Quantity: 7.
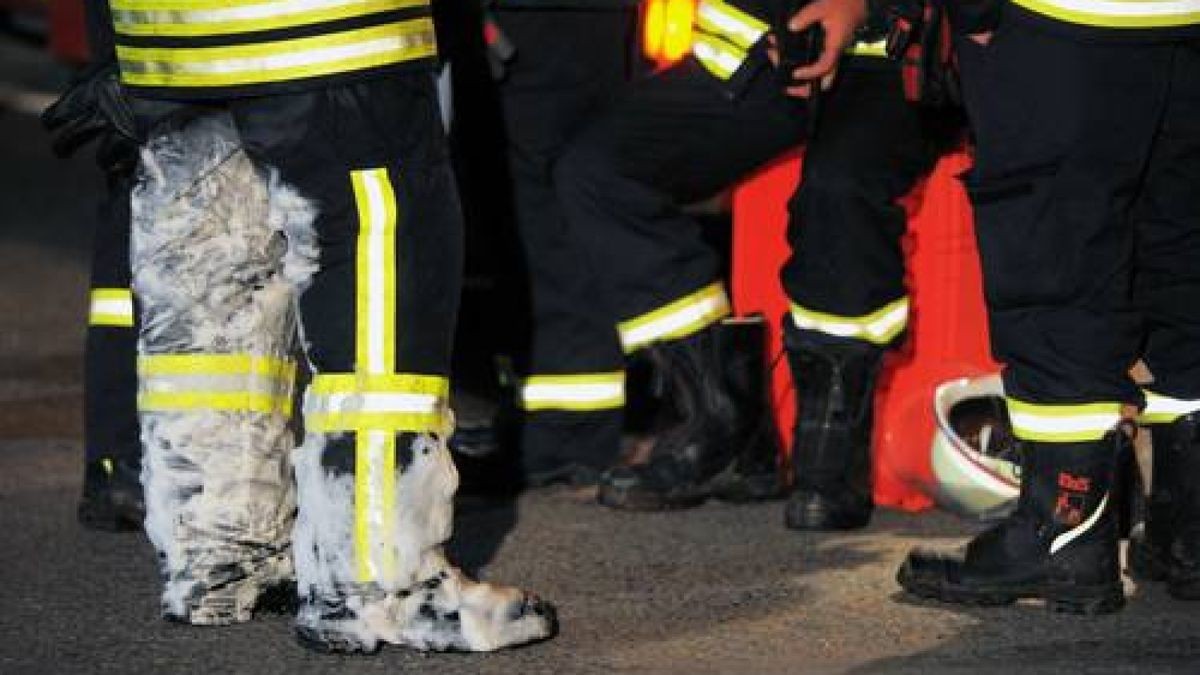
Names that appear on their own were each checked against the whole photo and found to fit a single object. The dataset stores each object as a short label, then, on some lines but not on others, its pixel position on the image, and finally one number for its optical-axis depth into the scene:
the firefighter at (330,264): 6.96
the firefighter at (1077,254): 7.52
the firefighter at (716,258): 9.00
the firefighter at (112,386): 9.03
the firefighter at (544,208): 9.65
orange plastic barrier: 9.24
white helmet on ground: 8.93
